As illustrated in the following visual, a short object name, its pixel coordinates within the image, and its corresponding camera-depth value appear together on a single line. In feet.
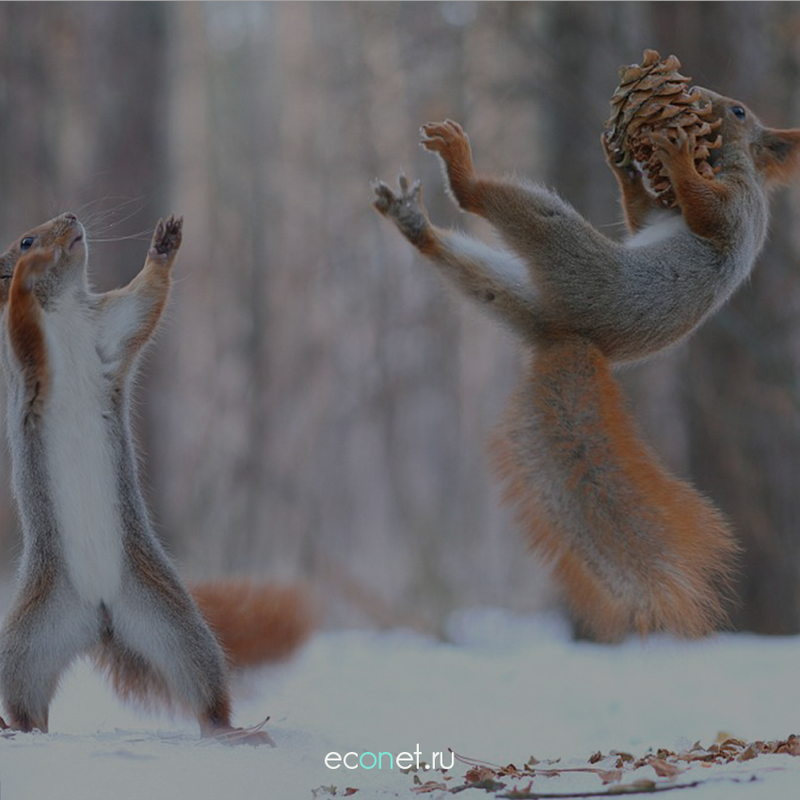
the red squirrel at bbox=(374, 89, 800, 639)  22.56
